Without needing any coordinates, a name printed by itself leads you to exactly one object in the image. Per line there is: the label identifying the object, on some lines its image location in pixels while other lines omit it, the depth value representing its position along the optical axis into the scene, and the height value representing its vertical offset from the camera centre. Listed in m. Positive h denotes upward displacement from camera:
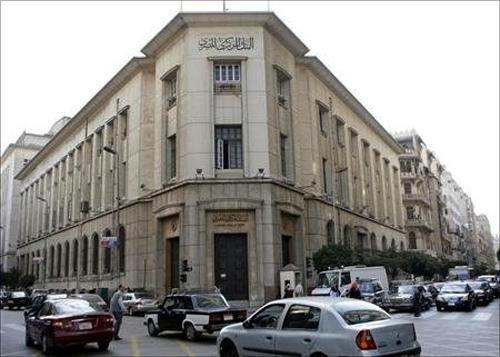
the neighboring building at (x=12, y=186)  85.56 +13.74
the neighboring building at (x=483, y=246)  162.43 +3.20
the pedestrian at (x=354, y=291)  21.88 -1.31
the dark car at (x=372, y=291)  27.18 -1.66
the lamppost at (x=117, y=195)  39.32 +5.26
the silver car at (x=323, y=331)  8.38 -1.16
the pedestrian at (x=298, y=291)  27.50 -1.54
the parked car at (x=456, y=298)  27.30 -2.10
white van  27.71 -0.92
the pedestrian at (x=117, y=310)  16.89 -1.41
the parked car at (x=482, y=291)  31.24 -2.06
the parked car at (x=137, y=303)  30.22 -2.19
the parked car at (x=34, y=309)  15.65 -1.30
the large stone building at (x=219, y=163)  31.39 +6.76
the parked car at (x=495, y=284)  42.30 -2.32
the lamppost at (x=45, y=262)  60.52 +0.50
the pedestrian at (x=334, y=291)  25.88 -1.50
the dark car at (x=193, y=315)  15.62 -1.55
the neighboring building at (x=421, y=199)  78.69 +9.24
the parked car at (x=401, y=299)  26.88 -2.05
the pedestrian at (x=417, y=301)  24.22 -1.94
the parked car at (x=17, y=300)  39.88 -2.39
